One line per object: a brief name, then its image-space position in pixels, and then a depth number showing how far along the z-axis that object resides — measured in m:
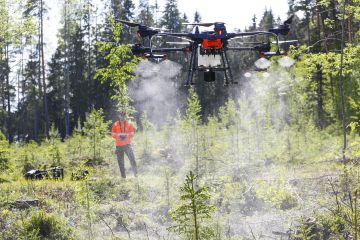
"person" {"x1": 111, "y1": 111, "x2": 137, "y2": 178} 15.21
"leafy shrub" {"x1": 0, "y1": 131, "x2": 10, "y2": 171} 14.44
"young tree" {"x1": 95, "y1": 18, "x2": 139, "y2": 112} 16.80
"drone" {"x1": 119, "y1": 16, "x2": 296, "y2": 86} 9.54
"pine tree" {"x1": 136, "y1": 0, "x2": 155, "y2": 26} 51.22
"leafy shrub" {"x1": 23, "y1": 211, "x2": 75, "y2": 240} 8.98
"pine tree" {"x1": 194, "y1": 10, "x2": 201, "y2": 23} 58.30
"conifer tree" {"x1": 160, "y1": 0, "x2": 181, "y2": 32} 53.69
